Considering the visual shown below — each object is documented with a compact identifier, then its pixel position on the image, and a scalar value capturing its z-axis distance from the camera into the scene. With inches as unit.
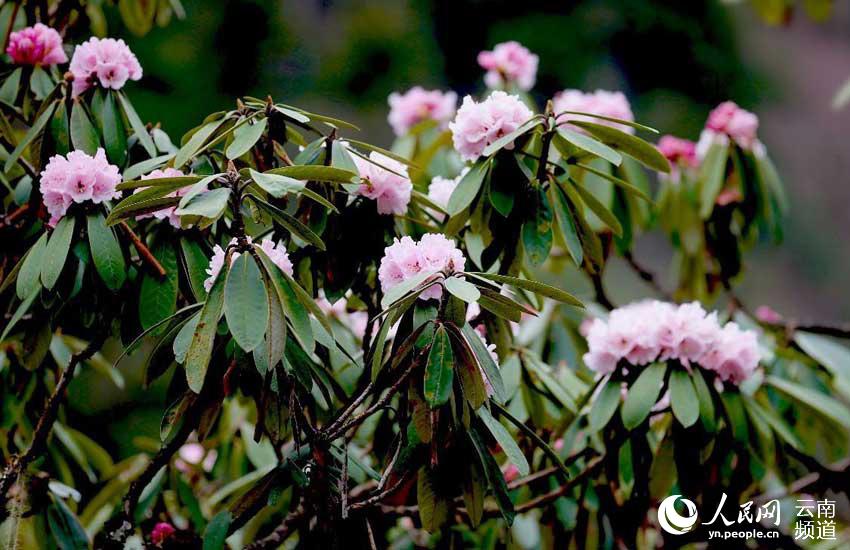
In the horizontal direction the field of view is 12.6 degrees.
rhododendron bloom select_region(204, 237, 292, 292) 176.0
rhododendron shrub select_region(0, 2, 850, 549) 174.7
